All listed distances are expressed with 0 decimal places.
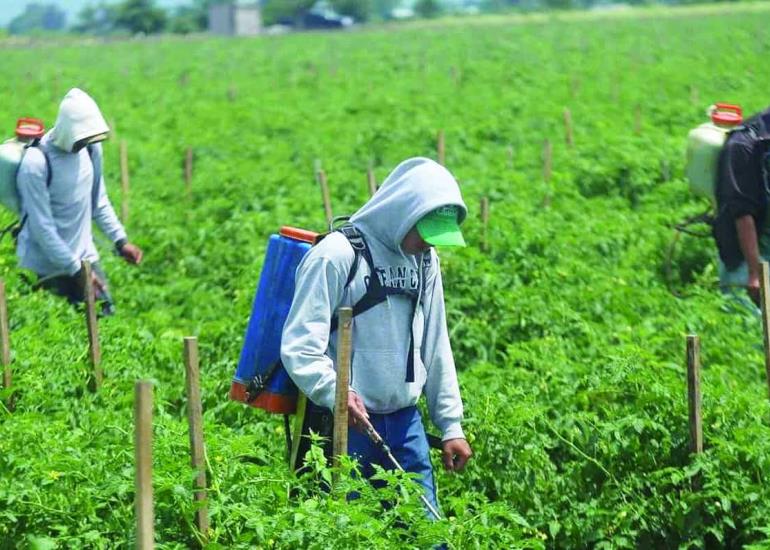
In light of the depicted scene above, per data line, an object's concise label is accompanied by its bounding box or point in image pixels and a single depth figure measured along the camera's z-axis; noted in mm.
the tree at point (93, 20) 141600
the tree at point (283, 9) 119500
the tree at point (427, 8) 118031
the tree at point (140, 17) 106250
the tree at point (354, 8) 124625
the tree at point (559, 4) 116650
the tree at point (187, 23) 105500
